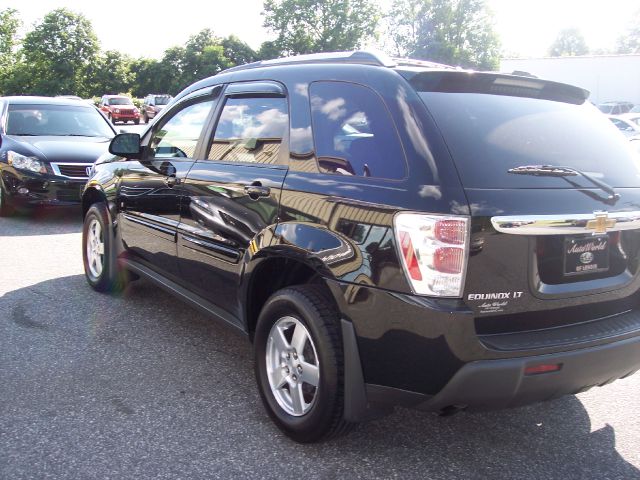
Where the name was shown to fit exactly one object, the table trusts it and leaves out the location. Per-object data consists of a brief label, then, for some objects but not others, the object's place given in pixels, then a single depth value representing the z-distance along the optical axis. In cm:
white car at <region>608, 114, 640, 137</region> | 1925
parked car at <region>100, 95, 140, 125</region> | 4075
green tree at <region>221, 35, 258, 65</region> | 8956
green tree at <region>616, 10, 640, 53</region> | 9906
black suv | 243
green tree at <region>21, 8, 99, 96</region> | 6725
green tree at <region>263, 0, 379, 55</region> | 7731
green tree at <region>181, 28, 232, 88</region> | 8296
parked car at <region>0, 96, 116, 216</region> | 863
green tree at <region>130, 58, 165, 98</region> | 8219
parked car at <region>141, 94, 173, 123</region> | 4284
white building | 3294
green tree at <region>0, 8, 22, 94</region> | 6469
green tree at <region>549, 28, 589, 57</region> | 11238
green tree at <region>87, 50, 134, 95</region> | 6962
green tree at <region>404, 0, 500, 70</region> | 7850
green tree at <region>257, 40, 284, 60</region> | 7762
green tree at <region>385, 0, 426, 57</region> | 8144
